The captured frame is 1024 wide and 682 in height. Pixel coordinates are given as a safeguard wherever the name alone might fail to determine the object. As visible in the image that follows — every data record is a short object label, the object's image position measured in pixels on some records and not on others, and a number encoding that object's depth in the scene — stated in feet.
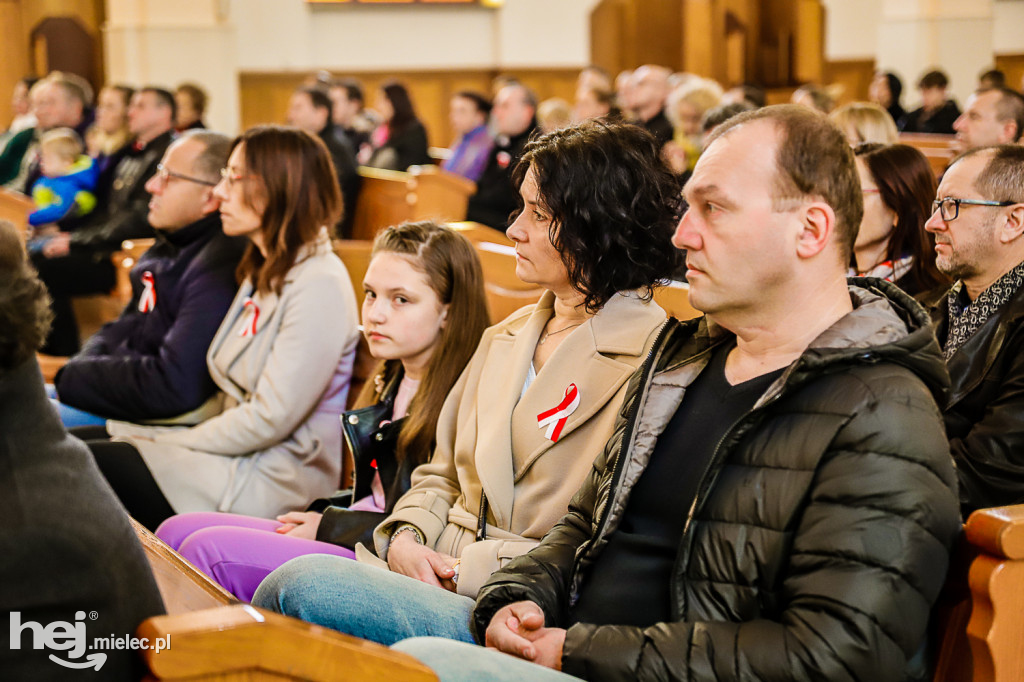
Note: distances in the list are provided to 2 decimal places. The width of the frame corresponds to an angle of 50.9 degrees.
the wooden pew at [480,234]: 12.74
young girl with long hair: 7.57
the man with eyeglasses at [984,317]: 6.67
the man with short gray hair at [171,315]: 9.96
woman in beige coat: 6.47
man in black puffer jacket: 4.45
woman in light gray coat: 9.23
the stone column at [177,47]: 31.81
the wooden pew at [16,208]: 19.75
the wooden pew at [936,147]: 20.10
